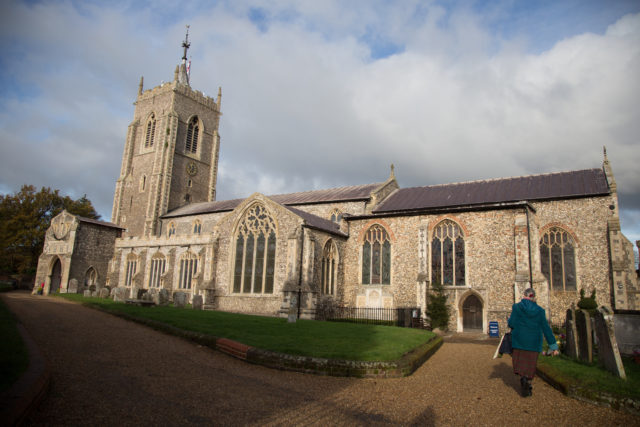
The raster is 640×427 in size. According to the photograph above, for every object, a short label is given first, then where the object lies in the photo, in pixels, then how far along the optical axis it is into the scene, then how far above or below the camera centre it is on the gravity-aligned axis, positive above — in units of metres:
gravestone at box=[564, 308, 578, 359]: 10.53 -0.94
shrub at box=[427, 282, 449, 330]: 20.73 -0.77
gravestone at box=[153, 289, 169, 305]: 23.84 -0.90
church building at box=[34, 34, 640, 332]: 20.50 +2.30
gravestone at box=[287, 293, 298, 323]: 16.70 -1.09
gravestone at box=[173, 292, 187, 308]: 23.48 -0.91
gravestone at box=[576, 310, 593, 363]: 9.60 -0.86
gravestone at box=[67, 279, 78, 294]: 32.69 -0.58
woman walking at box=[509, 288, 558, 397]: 7.11 -0.66
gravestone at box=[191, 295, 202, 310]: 22.62 -0.99
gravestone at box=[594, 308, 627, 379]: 7.85 -0.84
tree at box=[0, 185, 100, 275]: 41.81 +5.30
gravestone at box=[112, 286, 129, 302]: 25.60 -0.83
